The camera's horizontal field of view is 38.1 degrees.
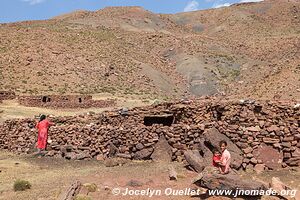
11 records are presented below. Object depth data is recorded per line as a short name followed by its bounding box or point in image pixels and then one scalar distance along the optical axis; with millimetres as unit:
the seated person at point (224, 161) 12320
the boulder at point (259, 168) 14834
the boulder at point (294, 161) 14999
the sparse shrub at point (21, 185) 13289
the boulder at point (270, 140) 15250
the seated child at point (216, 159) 12669
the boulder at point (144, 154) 17047
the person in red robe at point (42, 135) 19469
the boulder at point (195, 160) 14719
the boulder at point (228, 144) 15047
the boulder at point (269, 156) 15078
